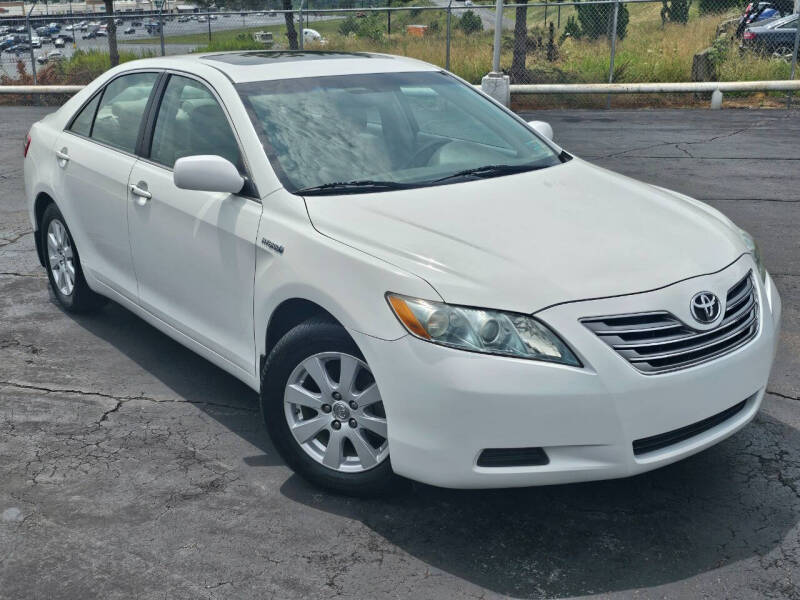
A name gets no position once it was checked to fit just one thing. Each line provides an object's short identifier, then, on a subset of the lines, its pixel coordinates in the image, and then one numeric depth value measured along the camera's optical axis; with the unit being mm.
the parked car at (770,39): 20484
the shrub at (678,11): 31023
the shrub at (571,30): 26191
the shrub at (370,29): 28353
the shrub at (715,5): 36338
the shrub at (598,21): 25344
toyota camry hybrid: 3334
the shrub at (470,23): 30911
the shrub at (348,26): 28280
